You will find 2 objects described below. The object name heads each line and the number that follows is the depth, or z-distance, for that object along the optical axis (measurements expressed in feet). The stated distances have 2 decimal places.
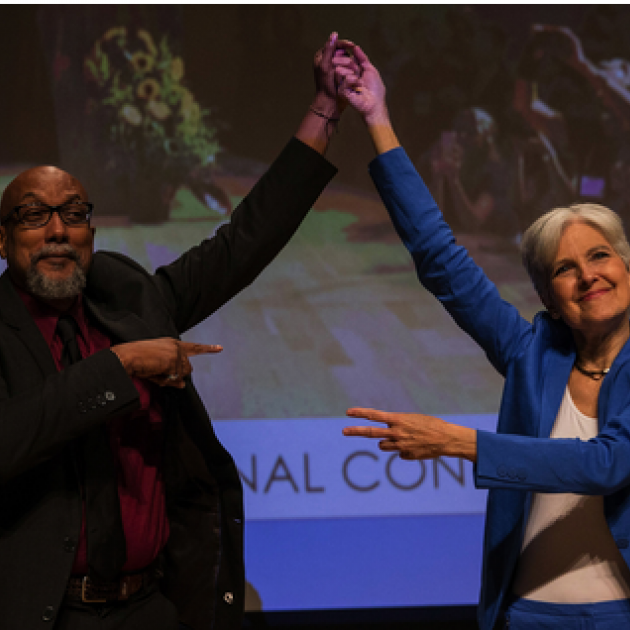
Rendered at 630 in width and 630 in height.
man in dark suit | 10.91
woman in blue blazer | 10.77
